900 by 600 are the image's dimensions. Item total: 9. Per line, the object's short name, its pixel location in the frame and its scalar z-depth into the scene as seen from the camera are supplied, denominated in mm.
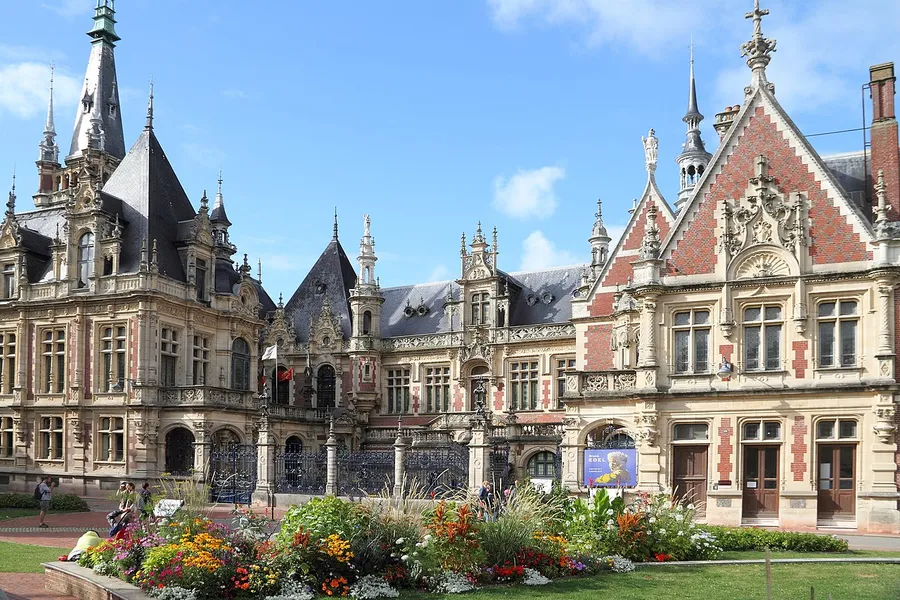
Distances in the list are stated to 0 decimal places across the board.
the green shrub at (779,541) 19328
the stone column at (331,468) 31625
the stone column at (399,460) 30744
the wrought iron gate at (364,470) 31922
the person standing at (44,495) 26844
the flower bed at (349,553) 12977
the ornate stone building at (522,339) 25344
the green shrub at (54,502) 32438
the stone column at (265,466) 32375
